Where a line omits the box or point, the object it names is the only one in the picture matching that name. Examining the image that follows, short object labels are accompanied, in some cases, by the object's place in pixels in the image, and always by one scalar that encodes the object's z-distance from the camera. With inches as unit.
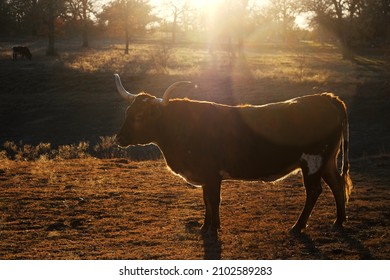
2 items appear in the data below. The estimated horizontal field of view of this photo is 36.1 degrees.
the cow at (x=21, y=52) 1512.1
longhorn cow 298.0
